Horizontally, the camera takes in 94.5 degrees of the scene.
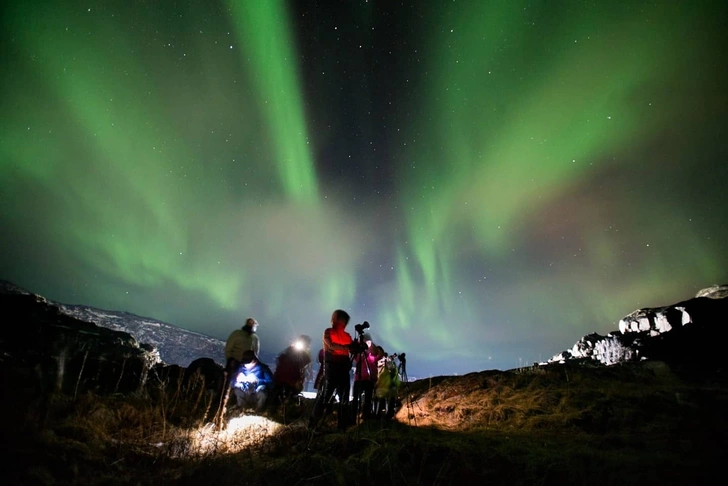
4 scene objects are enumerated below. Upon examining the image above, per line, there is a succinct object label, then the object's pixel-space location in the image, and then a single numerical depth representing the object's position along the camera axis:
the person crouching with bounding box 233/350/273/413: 9.31
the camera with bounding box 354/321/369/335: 8.13
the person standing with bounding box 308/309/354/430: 6.96
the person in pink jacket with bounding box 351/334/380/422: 8.39
